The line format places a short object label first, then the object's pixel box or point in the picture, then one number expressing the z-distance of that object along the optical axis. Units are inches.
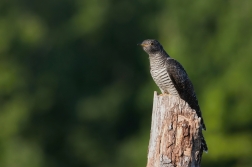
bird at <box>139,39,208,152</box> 916.6
